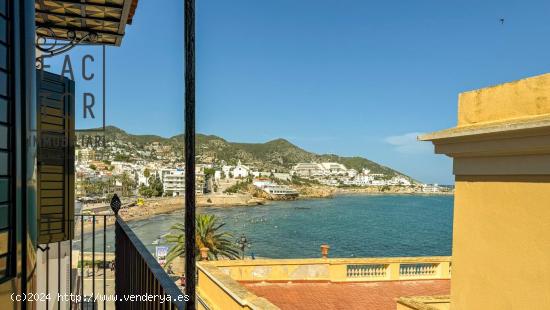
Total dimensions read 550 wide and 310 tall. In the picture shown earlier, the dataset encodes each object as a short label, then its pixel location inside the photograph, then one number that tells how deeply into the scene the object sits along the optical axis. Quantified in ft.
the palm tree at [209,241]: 75.15
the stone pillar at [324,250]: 42.77
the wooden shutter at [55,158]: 16.05
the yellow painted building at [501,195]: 11.76
